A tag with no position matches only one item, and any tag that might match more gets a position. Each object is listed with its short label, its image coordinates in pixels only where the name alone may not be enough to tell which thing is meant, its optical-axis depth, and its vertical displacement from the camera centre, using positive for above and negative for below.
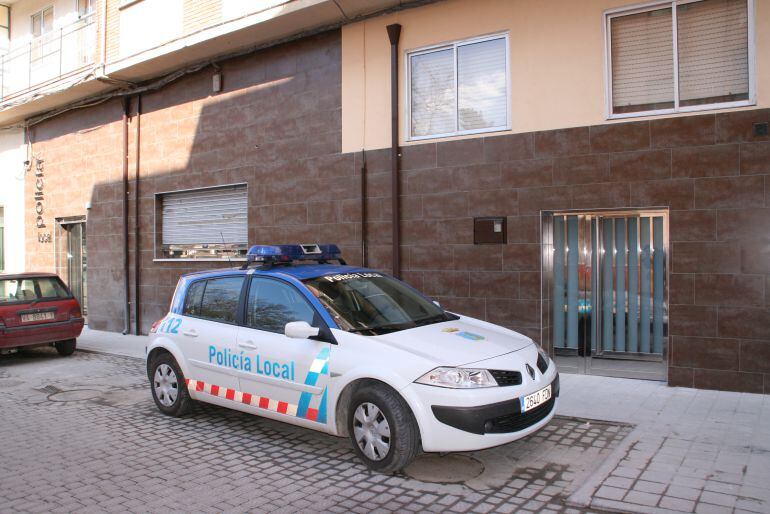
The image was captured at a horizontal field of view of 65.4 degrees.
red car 9.72 -0.85
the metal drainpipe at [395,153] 9.34 +1.67
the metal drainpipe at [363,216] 9.73 +0.72
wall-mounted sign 15.65 +1.65
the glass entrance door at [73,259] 15.28 +0.09
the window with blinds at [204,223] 11.77 +0.80
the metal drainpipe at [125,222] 13.17 +0.88
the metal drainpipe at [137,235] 13.05 +0.60
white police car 4.45 -0.84
